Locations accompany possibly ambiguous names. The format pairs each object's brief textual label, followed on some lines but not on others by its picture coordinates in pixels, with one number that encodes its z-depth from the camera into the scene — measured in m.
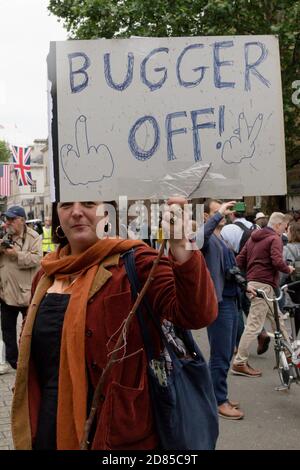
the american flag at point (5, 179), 19.28
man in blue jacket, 4.45
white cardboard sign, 1.93
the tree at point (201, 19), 13.97
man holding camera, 5.62
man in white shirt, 8.12
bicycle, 4.87
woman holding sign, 1.71
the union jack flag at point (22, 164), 18.38
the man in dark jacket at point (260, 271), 5.82
